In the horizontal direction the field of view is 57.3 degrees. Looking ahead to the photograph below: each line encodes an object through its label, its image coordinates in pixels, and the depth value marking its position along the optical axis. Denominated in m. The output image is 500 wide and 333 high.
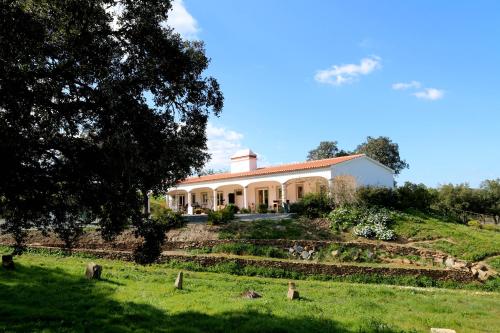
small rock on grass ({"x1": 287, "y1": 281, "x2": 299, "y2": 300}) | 13.20
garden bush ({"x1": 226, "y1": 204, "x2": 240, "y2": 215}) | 32.28
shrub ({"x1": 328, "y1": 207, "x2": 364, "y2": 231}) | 26.70
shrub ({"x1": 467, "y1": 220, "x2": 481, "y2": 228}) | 32.22
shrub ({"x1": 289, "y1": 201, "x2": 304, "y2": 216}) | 30.47
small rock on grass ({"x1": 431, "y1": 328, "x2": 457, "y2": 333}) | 9.64
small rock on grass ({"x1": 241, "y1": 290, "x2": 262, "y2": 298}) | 13.10
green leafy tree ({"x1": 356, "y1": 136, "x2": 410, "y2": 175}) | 55.62
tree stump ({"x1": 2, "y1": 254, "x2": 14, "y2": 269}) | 15.78
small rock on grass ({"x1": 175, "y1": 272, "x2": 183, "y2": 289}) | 14.08
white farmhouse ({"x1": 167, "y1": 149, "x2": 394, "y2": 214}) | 34.00
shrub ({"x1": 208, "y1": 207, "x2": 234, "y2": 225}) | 28.62
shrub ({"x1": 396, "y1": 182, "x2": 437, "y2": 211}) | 31.56
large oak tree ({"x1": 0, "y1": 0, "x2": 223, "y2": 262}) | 8.35
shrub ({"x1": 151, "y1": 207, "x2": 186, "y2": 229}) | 28.13
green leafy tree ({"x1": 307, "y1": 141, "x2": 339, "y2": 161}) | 61.03
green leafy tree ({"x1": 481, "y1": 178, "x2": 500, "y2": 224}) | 47.09
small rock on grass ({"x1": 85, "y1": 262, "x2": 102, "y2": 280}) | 15.20
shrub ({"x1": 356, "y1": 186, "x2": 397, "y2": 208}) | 29.84
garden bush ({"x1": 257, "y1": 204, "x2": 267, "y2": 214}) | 36.12
